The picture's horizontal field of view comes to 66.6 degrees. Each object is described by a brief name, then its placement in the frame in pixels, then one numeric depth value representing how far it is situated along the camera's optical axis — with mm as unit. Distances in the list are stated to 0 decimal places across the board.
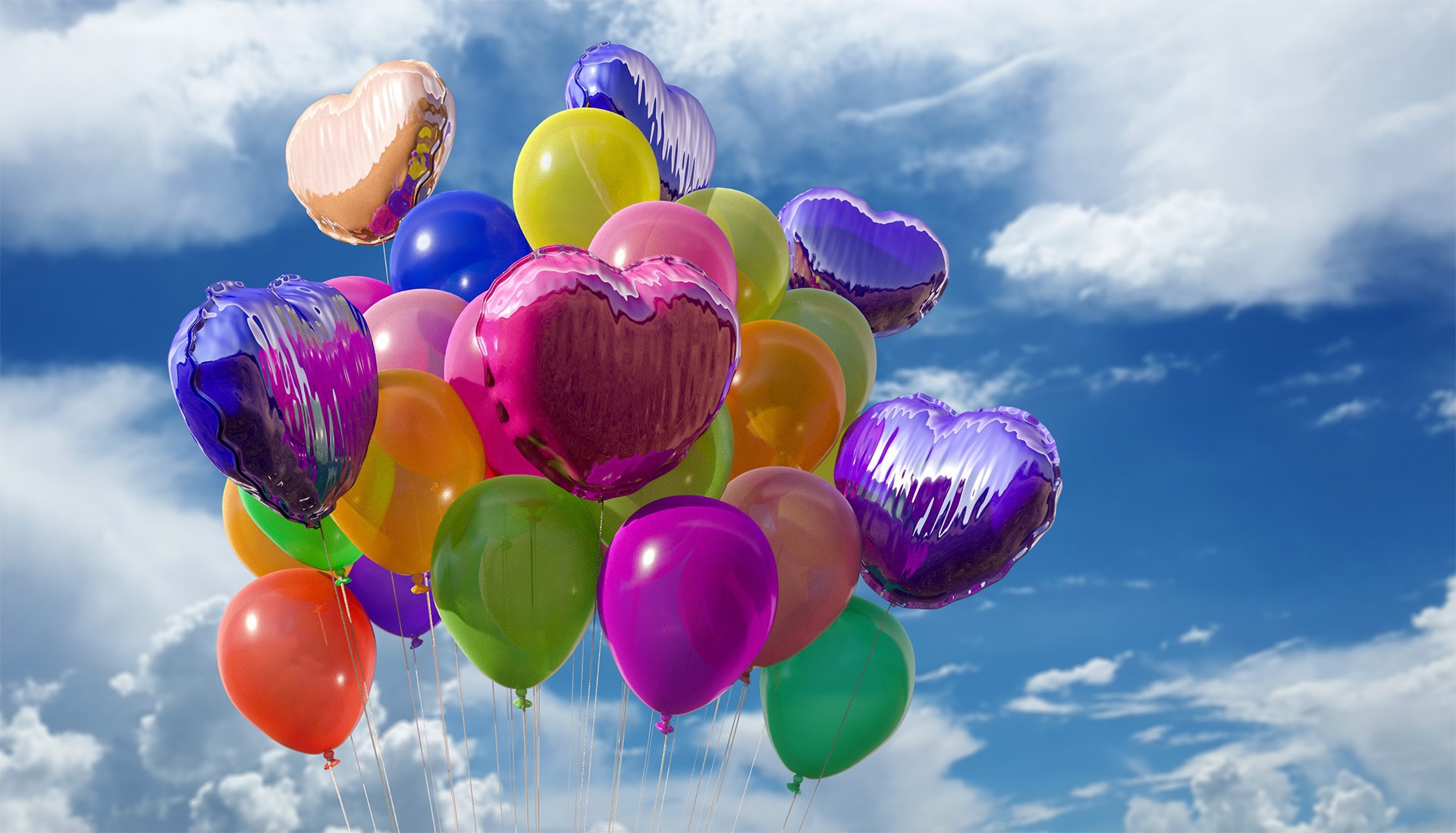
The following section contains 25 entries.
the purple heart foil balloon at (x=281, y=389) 2980
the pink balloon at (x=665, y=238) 3771
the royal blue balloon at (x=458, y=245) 4266
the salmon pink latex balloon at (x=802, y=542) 3744
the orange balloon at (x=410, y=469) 3514
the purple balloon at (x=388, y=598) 4316
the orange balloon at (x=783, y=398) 4047
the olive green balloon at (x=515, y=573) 3508
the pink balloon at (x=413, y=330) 3801
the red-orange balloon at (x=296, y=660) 4078
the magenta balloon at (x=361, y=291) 4359
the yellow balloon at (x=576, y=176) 4180
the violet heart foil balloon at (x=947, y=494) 3592
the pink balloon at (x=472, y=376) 3570
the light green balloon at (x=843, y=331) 4551
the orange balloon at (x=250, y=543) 4453
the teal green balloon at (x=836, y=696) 4234
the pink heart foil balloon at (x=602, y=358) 3053
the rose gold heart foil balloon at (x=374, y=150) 4480
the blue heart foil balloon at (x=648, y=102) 4711
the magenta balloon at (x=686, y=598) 3381
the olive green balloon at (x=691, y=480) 3824
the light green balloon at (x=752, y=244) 4258
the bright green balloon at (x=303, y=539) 3982
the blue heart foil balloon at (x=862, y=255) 5039
